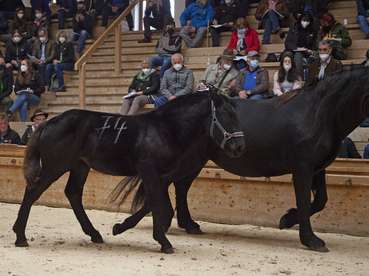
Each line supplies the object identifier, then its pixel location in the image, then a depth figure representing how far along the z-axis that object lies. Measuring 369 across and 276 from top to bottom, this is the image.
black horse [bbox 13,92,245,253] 6.25
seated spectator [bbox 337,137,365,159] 8.80
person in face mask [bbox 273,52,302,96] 10.35
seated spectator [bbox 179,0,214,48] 14.00
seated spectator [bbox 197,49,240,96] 11.04
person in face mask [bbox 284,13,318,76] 11.45
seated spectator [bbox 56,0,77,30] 17.30
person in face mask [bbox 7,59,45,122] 13.99
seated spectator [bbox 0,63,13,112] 14.38
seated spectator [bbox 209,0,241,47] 13.62
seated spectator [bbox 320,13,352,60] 11.00
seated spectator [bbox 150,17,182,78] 13.25
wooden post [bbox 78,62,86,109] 13.17
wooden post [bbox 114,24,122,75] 14.51
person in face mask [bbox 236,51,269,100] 10.62
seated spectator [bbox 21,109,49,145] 10.94
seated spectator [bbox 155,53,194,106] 11.21
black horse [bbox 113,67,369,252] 6.46
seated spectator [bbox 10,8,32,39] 16.86
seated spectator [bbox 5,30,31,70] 15.80
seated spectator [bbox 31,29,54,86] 15.14
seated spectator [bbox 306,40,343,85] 9.59
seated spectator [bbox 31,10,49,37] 16.53
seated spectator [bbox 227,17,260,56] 12.31
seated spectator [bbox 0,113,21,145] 11.15
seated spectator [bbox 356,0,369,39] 11.95
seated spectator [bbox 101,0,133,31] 16.78
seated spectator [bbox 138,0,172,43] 15.62
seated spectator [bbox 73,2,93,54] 16.27
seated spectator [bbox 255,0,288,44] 12.98
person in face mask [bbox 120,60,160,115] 11.88
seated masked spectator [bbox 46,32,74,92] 15.07
